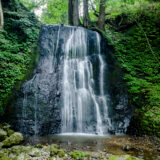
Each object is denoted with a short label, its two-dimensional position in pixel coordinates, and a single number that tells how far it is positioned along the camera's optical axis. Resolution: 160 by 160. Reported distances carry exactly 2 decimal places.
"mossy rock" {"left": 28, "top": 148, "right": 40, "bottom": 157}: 3.76
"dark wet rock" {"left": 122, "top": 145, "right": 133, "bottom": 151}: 4.35
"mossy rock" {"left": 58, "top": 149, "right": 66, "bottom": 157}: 3.79
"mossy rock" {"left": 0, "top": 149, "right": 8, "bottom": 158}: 3.56
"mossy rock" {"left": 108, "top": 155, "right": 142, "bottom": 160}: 3.10
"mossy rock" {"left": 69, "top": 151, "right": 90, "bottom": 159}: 3.70
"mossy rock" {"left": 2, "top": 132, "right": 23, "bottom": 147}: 4.33
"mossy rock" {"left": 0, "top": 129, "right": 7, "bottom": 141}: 4.52
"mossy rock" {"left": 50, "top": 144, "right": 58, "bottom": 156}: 3.87
